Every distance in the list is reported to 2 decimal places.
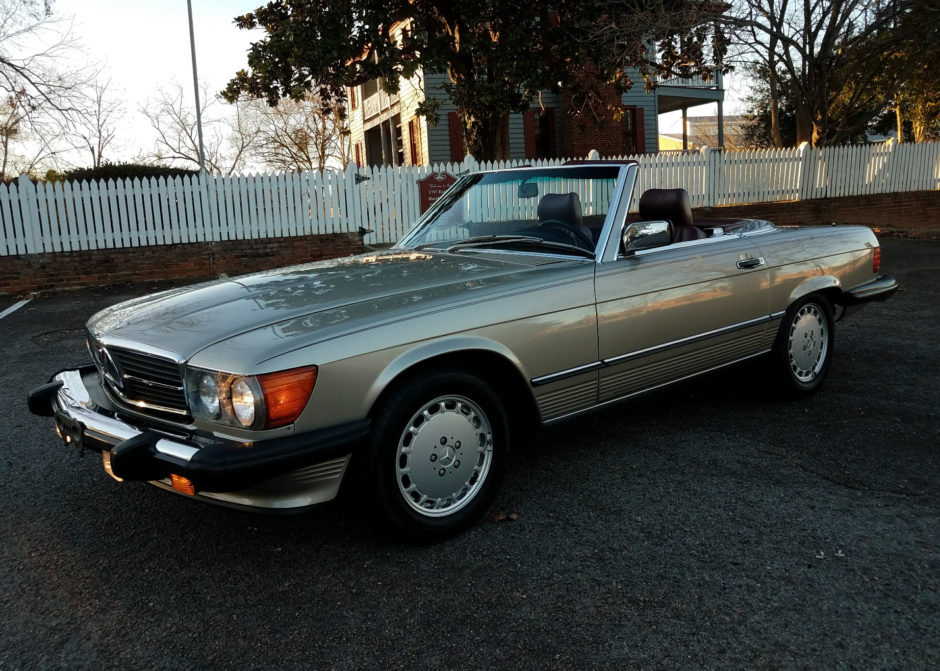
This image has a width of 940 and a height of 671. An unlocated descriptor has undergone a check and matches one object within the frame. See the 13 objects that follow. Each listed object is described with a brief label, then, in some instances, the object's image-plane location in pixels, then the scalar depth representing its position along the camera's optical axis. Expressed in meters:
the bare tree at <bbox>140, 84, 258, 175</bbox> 42.80
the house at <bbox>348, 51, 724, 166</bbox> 23.73
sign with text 13.84
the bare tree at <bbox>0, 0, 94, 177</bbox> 20.47
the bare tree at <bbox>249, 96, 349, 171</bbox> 41.66
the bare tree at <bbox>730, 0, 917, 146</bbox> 16.33
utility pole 23.12
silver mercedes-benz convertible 2.60
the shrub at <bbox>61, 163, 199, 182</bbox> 15.71
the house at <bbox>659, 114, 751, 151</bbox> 50.16
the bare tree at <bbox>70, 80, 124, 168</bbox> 37.69
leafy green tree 14.32
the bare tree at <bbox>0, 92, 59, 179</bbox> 21.18
